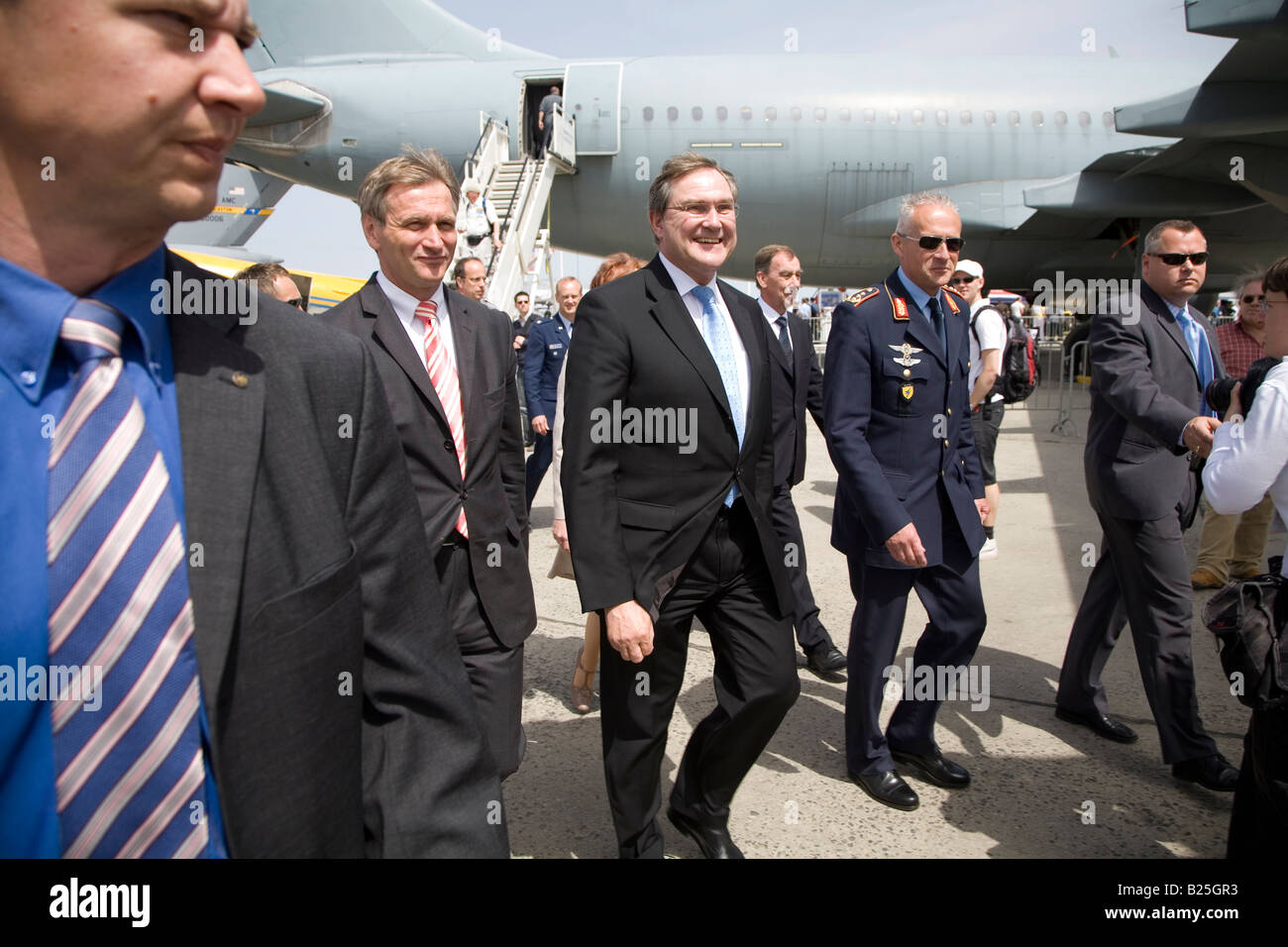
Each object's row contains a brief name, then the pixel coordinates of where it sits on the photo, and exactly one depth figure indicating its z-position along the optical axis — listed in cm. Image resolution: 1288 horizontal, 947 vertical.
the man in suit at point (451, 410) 265
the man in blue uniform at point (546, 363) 680
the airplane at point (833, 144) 1486
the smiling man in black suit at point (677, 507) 263
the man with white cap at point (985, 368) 627
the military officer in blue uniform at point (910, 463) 339
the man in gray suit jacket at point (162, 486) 84
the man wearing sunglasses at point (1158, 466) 338
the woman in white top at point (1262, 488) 208
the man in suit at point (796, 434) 439
